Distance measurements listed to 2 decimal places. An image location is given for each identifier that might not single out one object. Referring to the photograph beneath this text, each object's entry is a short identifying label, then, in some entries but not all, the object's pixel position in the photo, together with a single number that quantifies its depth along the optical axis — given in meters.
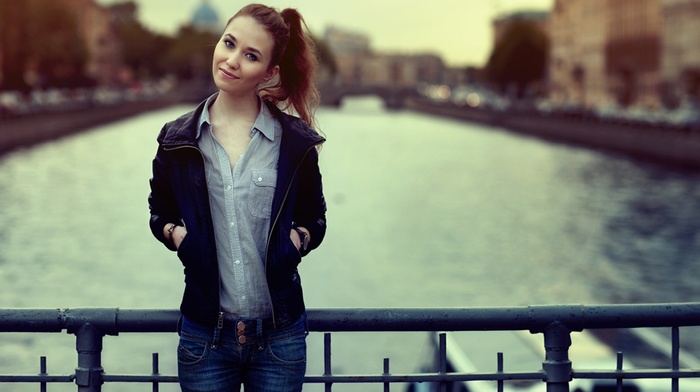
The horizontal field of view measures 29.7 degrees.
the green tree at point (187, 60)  170.38
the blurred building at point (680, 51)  71.06
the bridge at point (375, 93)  145.25
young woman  3.35
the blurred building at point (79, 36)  84.88
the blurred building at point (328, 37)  183.61
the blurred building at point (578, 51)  100.19
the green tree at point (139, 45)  172.38
